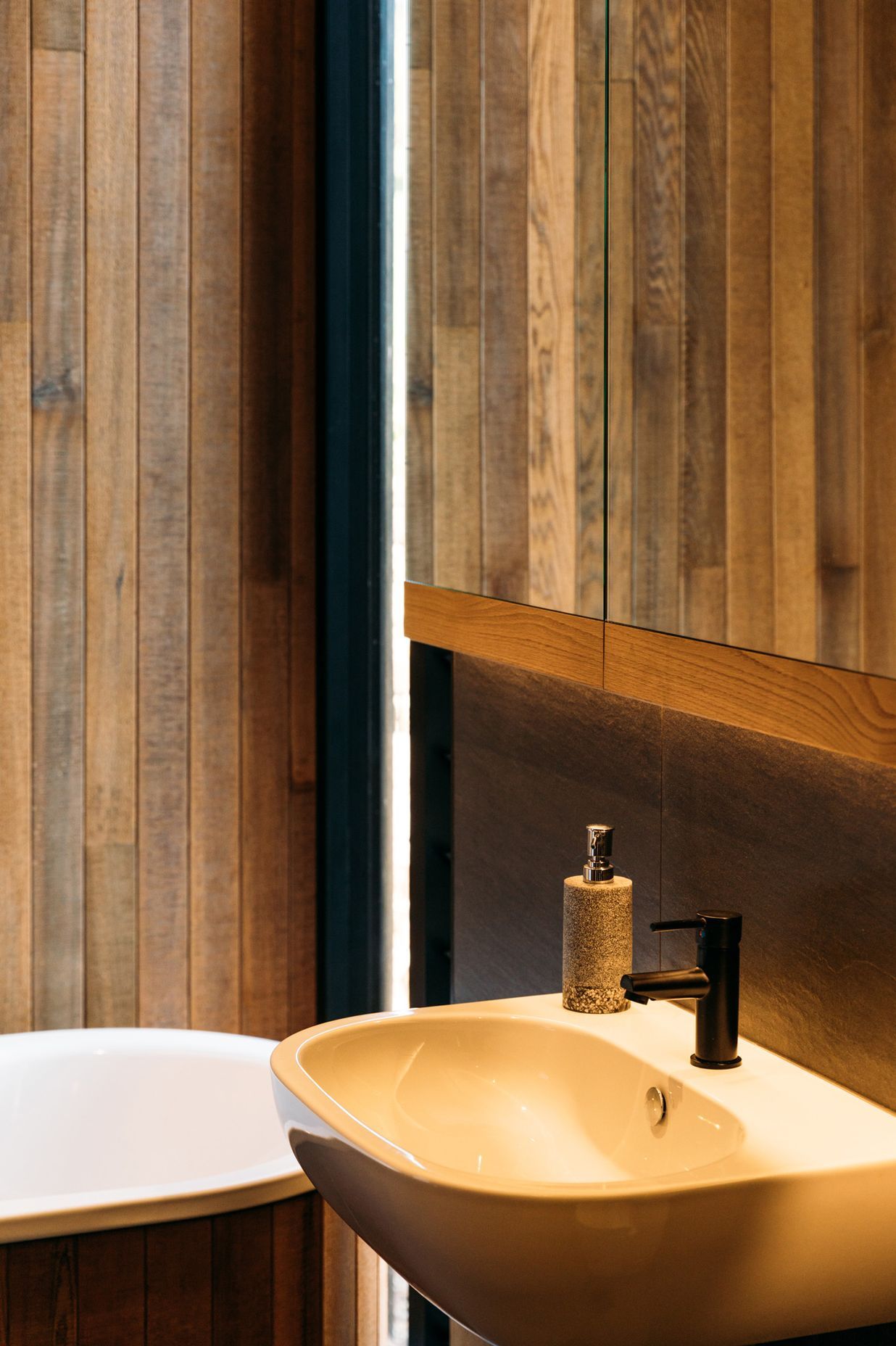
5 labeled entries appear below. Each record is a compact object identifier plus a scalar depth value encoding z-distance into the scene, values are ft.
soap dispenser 9.99
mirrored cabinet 8.75
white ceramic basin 8.53
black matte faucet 9.40
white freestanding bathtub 13.42
